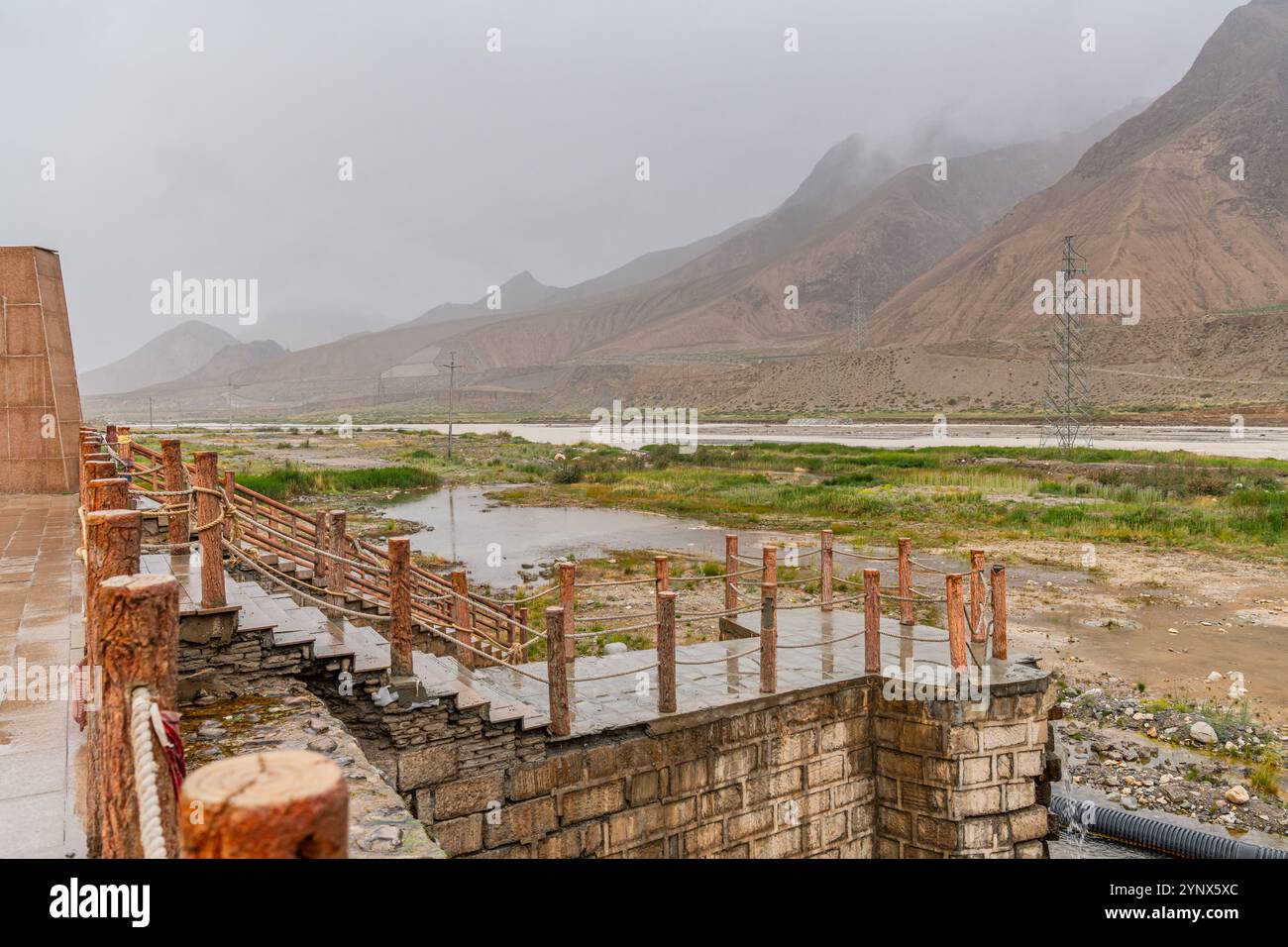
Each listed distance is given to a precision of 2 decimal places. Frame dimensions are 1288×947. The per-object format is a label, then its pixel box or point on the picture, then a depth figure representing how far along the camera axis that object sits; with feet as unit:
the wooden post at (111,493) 15.25
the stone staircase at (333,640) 20.80
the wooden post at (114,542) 11.99
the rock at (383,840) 13.93
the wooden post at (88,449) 28.43
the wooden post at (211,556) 19.74
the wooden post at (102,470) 19.35
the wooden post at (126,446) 35.55
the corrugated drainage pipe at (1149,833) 27.22
